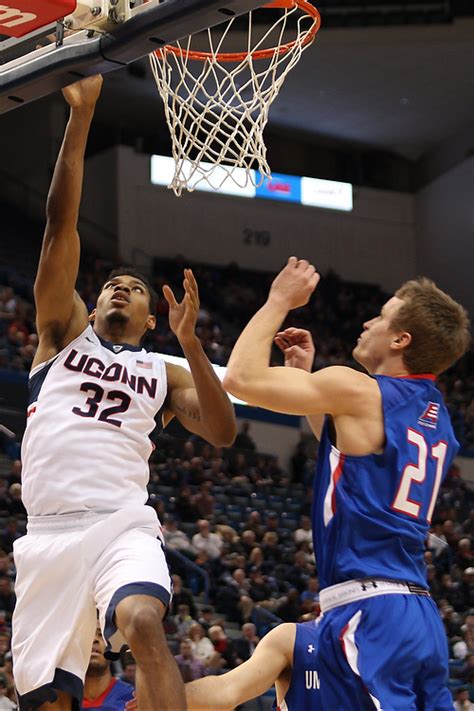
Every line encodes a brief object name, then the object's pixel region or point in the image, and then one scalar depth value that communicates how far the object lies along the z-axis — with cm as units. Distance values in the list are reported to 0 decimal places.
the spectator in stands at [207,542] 1373
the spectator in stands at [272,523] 1556
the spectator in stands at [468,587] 1492
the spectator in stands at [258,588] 1341
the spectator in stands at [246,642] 1169
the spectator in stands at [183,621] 1160
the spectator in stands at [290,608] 1289
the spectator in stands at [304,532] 1526
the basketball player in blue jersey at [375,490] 378
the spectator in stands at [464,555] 1573
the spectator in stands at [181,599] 1218
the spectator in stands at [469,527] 1689
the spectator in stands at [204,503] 1492
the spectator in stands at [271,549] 1456
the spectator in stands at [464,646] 1292
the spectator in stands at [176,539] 1347
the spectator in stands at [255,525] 1510
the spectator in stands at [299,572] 1407
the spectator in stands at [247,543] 1440
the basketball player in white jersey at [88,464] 421
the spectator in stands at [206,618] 1200
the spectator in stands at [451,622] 1355
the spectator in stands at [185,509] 1479
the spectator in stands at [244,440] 1853
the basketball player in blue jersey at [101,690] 548
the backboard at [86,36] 402
